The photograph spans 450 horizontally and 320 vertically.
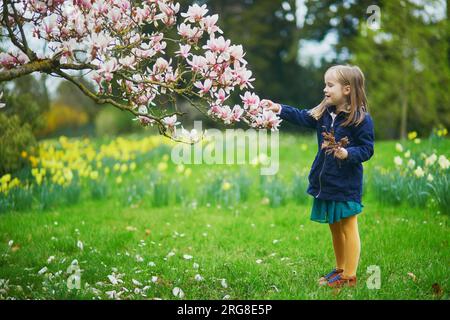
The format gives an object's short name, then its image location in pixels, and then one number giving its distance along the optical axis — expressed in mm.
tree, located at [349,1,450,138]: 10922
